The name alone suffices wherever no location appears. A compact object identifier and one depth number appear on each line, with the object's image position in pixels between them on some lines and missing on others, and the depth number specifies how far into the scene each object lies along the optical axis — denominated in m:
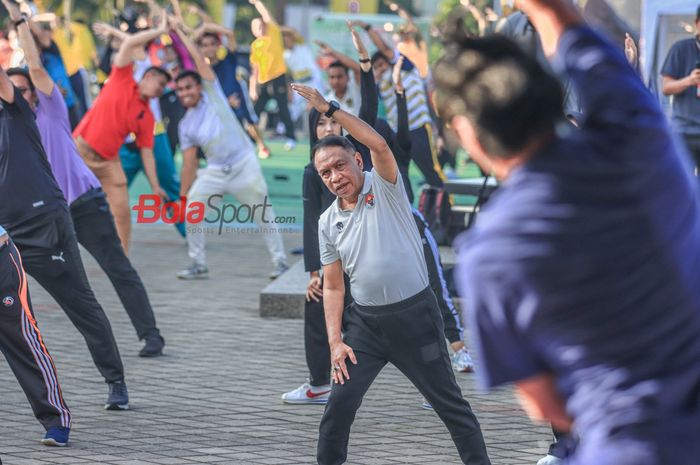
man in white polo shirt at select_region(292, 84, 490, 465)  10.11
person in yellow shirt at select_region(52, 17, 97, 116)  30.49
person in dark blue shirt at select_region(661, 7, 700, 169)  18.92
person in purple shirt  13.93
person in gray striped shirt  24.75
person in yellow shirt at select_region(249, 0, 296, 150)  30.67
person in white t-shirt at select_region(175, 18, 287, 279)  22.36
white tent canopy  24.95
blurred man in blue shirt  4.57
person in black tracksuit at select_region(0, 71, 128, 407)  13.08
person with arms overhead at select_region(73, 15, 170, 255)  19.98
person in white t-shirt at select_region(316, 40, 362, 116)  20.37
